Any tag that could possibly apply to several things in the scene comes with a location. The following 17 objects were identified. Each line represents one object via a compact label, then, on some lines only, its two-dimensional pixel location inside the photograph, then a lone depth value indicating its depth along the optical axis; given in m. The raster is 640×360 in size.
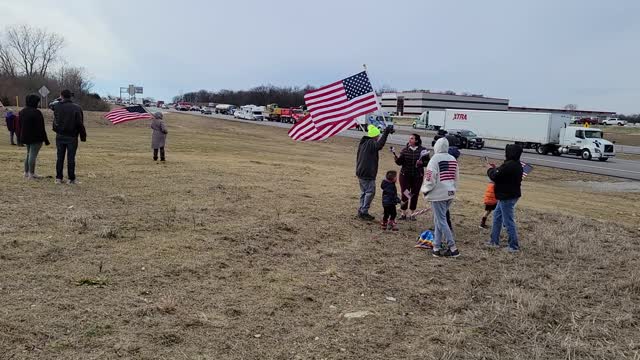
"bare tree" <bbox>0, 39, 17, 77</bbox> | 87.44
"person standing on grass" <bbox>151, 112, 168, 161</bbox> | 15.67
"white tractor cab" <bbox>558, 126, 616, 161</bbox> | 36.16
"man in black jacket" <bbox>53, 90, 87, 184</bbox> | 10.28
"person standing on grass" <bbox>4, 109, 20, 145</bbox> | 19.70
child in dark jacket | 8.51
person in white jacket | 7.41
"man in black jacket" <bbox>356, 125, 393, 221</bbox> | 8.81
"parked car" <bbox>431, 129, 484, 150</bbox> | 42.69
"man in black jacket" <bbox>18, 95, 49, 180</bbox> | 10.59
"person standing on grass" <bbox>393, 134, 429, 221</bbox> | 9.07
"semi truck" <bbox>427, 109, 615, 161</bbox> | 37.00
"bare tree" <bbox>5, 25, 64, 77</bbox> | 93.62
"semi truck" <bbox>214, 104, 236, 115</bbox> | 114.91
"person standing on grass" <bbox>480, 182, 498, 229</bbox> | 9.44
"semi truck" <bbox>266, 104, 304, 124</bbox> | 75.50
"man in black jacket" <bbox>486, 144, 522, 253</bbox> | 7.83
